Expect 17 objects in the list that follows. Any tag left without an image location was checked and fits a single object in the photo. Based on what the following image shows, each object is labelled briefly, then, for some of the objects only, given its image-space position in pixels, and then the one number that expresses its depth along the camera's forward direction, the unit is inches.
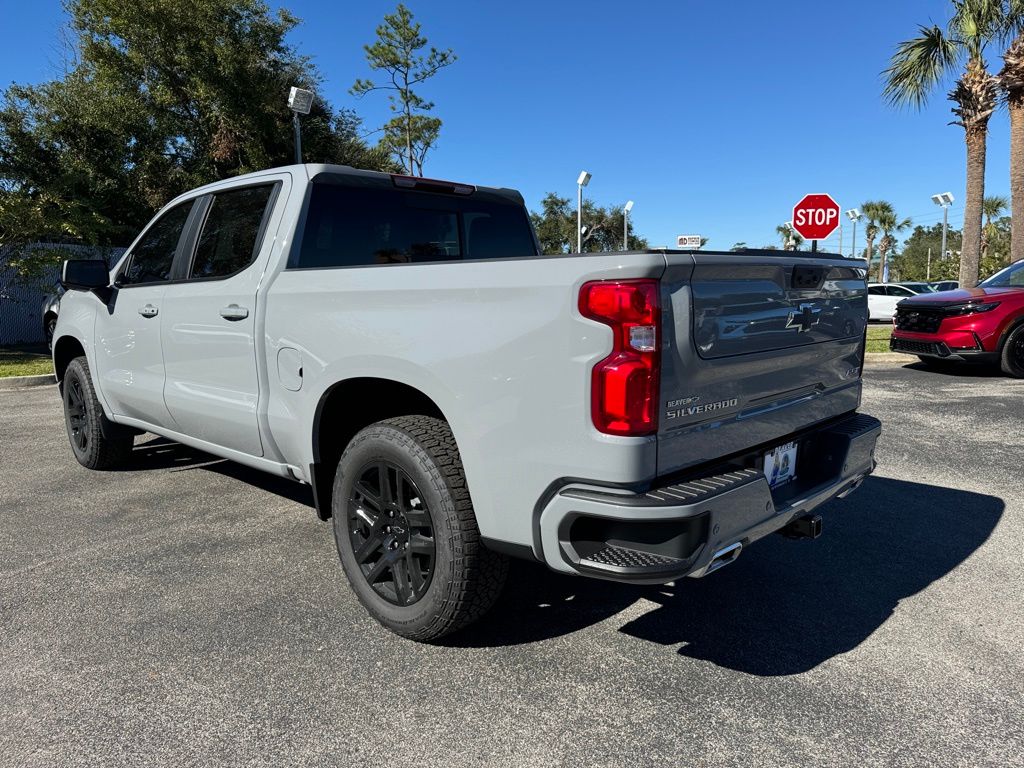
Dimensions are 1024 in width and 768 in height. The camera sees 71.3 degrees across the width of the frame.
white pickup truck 83.5
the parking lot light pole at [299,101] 462.6
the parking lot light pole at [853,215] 1278.3
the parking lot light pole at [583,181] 606.5
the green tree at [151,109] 738.8
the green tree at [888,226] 2549.2
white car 907.4
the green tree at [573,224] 2132.1
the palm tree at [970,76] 626.8
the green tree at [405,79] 1032.2
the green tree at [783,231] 2885.8
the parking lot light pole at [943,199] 1524.4
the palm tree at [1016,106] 598.5
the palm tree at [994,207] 2397.4
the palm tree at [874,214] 2566.4
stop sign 511.2
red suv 371.2
